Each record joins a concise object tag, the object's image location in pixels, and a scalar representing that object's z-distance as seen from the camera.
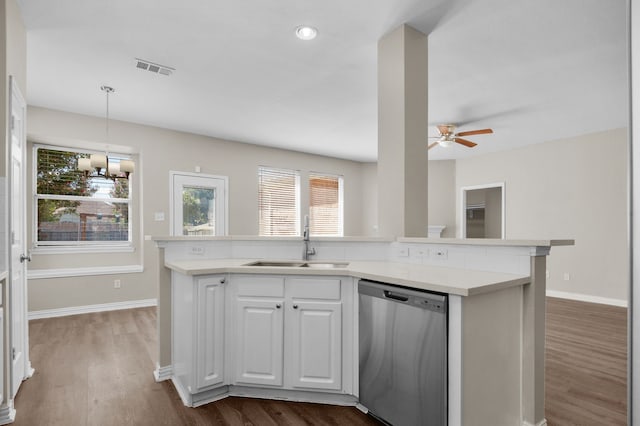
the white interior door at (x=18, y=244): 2.30
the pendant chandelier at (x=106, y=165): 3.57
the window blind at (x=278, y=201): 6.50
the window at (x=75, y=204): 4.70
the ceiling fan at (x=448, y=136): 4.82
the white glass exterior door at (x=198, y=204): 5.38
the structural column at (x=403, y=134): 2.73
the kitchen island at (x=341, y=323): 1.71
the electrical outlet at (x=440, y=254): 2.35
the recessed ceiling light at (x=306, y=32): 2.71
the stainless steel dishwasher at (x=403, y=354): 1.69
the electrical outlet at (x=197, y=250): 2.83
